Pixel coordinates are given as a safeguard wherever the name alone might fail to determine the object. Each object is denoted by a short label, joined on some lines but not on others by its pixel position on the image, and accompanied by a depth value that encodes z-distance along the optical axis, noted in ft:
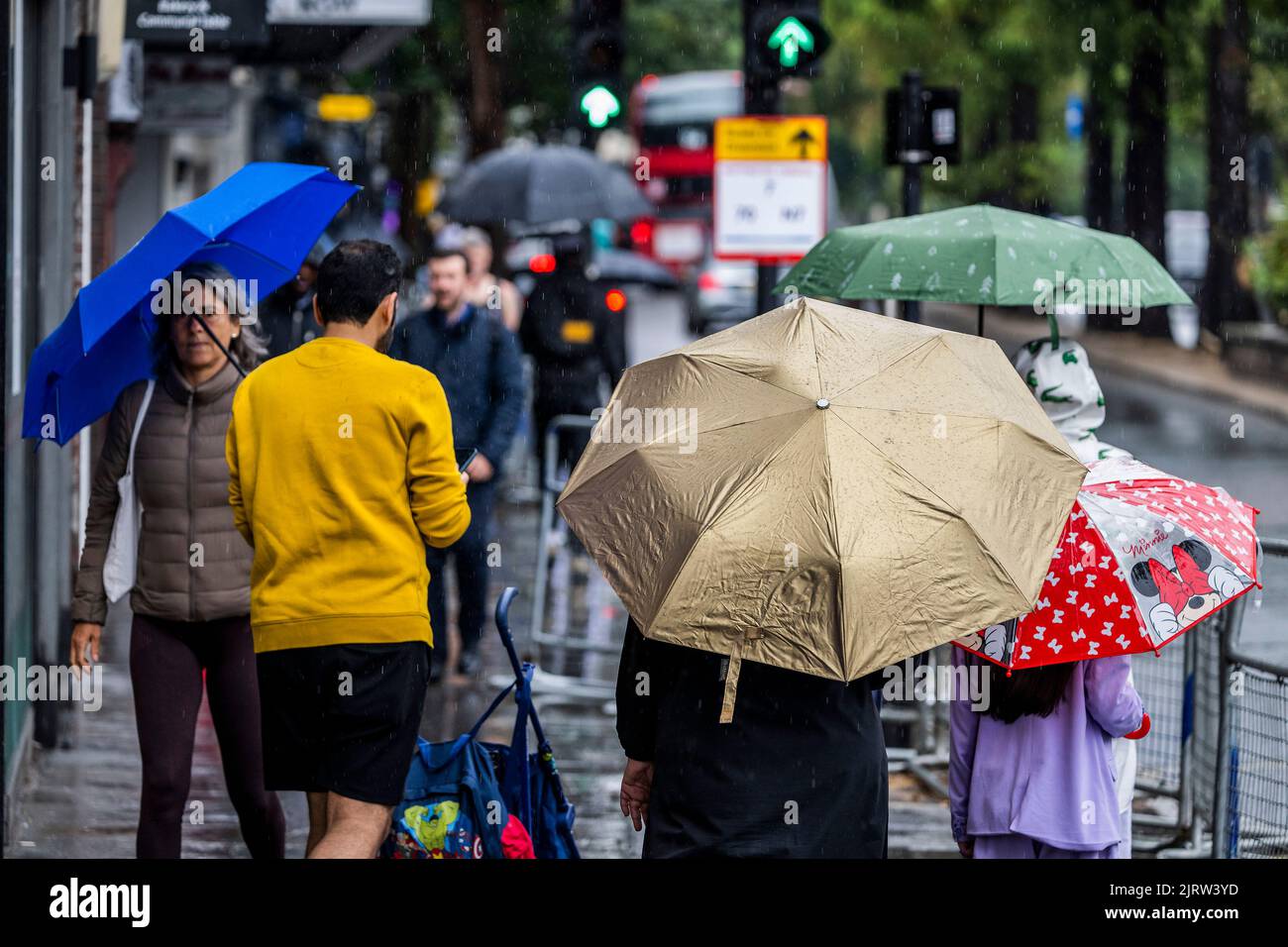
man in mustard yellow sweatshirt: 30.40
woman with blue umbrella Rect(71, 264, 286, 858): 35.45
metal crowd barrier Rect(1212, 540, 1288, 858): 38.50
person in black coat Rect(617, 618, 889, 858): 26.03
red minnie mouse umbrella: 28.14
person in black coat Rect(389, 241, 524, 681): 59.16
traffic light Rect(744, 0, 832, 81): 68.23
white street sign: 72.69
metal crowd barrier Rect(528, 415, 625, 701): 62.18
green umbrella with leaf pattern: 35.73
